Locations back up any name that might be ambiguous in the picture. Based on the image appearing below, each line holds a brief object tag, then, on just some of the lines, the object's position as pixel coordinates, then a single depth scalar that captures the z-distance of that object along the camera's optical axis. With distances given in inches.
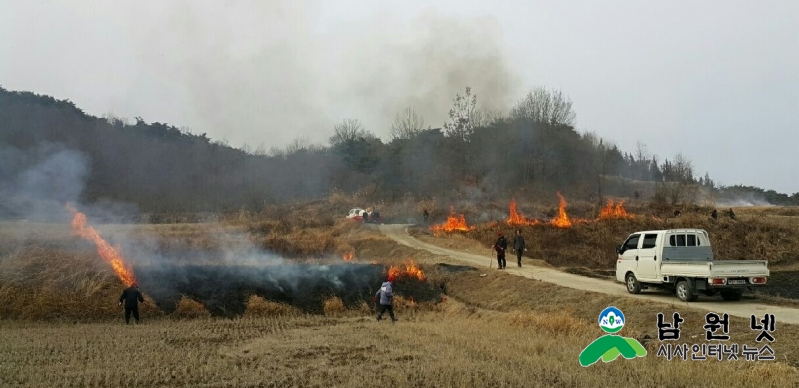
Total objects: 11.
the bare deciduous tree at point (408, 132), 3284.9
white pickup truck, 621.0
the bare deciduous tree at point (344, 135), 3730.3
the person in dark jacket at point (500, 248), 1079.0
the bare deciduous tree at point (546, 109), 2869.1
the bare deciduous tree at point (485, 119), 2851.9
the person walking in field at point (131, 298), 706.2
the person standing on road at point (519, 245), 1121.4
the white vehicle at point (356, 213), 2178.4
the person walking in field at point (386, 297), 716.7
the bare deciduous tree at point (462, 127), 2842.0
